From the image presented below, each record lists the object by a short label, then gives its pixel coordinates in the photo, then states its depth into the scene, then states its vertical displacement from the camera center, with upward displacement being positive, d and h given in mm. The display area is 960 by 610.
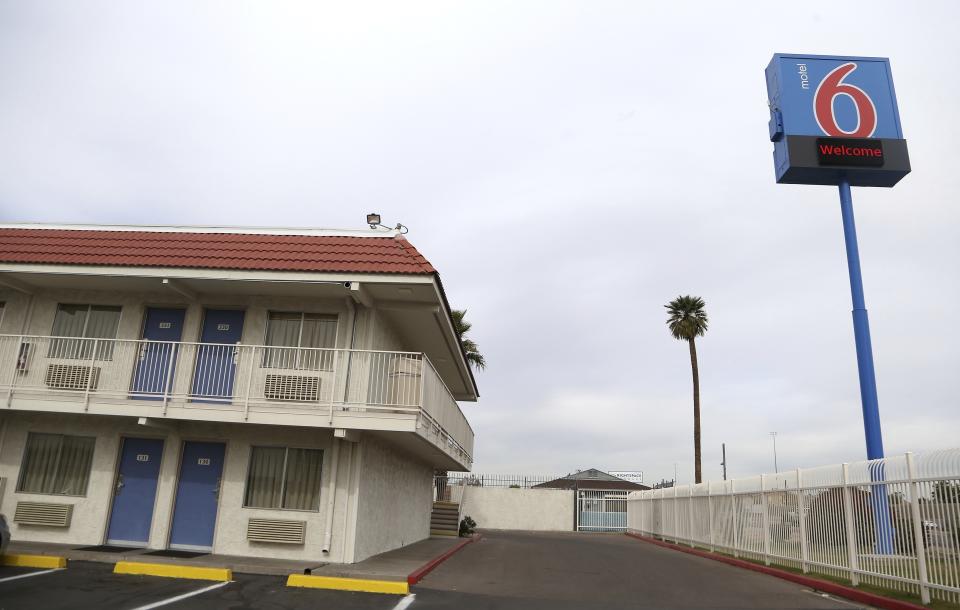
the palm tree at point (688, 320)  39250 +10180
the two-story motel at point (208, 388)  12914 +1801
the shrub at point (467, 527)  29562 -1532
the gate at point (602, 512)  40562 -895
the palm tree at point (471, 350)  36203 +7538
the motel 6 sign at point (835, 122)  22156 +12429
